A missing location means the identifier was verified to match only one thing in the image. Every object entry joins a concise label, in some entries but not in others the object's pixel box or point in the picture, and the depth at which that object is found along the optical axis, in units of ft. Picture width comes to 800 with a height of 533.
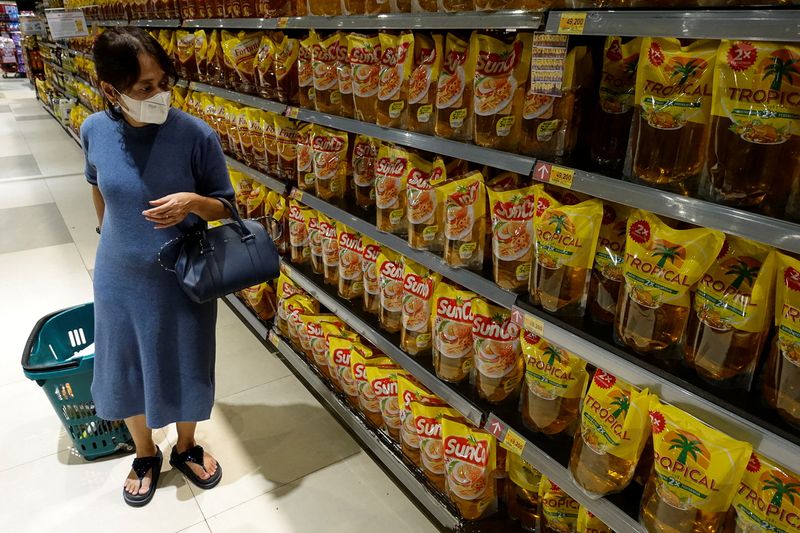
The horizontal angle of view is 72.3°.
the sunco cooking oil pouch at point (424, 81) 5.63
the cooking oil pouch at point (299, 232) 8.64
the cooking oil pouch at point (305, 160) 8.03
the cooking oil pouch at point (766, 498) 3.24
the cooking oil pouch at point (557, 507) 5.18
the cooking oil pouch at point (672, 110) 3.54
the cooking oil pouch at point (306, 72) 7.60
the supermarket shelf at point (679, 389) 3.24
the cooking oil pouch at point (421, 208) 5.88
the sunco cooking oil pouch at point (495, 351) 5.45
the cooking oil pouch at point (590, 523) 4.82
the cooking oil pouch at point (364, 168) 7.31
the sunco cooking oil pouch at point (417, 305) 6.26
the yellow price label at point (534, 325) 4.63
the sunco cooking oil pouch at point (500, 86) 4.84
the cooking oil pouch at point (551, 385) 4.76
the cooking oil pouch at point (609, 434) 4.02
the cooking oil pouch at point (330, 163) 7.63
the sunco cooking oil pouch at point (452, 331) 5.72
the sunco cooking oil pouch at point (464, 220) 5.40
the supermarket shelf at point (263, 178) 8.68
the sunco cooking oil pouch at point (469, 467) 5.61
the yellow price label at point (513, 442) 5.05
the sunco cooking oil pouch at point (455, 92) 5.34
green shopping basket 6.84
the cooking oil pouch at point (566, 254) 4.34
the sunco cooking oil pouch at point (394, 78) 5.94
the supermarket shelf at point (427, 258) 5.17
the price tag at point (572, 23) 3.76
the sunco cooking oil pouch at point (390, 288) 6.77
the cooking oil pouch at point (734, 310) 3.47
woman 5.22
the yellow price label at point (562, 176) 4.18
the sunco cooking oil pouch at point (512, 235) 4.97
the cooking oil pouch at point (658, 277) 3.68
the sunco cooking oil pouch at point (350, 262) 7.54
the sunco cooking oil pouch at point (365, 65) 6.49
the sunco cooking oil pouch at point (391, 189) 6.37
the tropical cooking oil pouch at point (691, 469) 3.41
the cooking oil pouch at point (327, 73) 7.23
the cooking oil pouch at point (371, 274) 7.26
